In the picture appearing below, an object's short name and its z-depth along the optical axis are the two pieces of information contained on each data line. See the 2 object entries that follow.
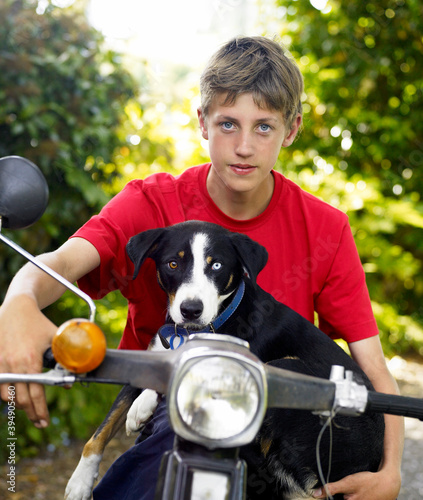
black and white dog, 1.75
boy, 2.16
